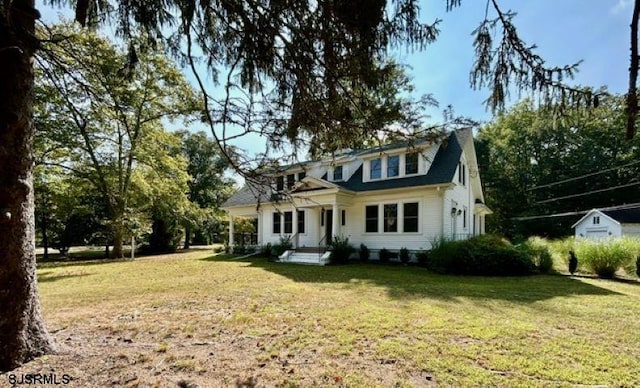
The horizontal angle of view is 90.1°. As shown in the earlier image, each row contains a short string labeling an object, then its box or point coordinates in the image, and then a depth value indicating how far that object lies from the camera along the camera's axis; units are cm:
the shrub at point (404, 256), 1438
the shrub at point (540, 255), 1188
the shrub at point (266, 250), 1843
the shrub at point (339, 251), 1489
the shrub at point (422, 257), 1357
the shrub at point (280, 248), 1662
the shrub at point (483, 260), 1123
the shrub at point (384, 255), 1507
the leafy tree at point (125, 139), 1523
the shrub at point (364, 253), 1559
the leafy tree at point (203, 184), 3503
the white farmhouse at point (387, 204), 1427
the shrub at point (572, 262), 1123
